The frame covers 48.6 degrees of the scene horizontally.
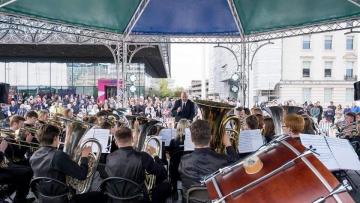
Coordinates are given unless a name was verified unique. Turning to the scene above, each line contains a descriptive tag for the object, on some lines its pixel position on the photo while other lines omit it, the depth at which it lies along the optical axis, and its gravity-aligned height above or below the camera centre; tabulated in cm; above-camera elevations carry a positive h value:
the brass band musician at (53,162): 419 -73
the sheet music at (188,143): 542 -69
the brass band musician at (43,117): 736 -47
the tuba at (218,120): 473 -31
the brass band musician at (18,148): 612 -89
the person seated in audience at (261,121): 749 -51
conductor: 1069 -38
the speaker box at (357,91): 809 +8
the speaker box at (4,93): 822 +0
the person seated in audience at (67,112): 842 -41
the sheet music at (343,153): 385 -59
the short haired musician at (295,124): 477 -35
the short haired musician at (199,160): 380 -64
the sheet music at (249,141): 525 -62
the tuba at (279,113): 684 -33
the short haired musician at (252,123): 629 -45
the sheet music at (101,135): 554 -59
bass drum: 217 -50
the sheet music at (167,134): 679 -70
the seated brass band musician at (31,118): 685 -47
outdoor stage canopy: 814 +184
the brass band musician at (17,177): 561 -121
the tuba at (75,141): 465 -56
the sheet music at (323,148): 348 -49
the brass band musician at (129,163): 429 -75
